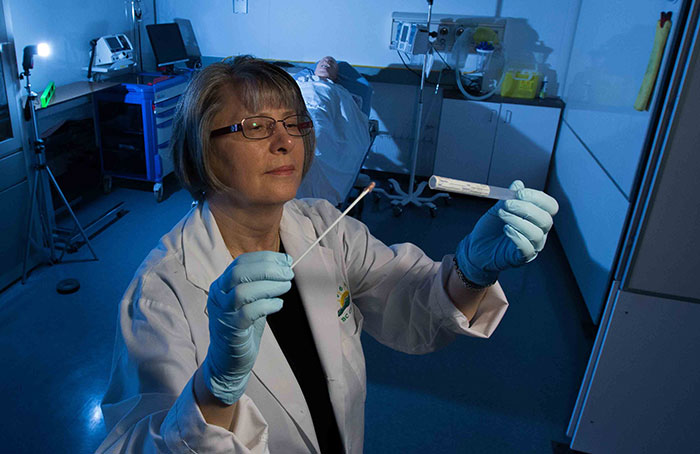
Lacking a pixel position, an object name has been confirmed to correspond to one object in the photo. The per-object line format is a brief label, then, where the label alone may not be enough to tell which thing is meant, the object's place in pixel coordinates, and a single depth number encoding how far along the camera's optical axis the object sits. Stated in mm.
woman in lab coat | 783
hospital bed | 2732
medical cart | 3902
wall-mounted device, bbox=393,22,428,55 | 3912
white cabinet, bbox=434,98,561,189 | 4152
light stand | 2766
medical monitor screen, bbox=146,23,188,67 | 4367
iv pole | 4082
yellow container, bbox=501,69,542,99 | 4266
